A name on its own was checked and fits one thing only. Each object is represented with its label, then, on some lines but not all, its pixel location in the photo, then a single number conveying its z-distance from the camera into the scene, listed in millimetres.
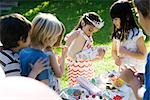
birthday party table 3186
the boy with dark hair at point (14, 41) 2838
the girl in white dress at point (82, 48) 3809
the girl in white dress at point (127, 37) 3518
